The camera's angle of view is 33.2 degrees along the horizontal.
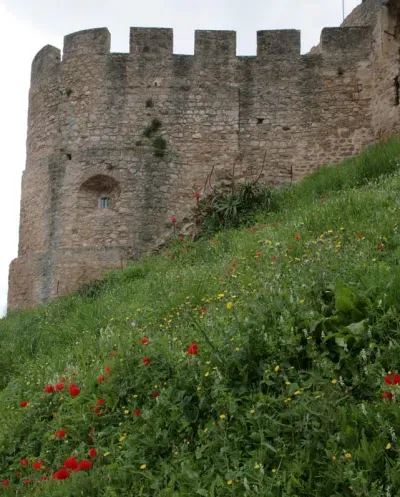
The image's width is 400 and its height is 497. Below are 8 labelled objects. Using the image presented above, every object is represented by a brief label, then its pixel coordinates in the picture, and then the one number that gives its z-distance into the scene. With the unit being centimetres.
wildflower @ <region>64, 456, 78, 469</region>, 396
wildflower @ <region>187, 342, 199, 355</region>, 436
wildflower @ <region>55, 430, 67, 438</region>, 451
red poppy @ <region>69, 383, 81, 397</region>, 474
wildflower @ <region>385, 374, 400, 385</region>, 339
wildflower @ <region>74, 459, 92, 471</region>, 396
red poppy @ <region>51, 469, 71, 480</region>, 391
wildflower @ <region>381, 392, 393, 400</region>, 338
